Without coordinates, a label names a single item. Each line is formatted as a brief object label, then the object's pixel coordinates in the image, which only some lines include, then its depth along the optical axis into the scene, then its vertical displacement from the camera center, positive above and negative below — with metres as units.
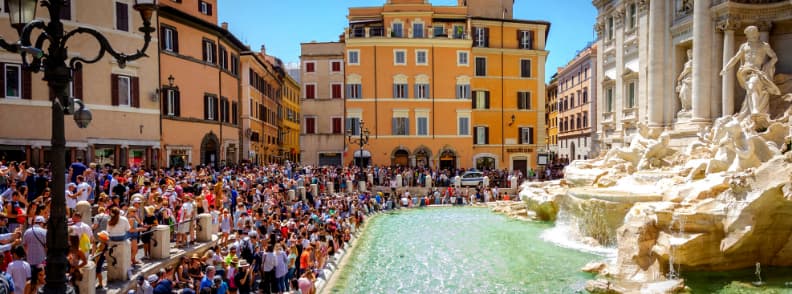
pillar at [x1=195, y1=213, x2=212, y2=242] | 13.39 -2.25
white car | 32.81 -2.37
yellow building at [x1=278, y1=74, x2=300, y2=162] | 53.13 +2.31
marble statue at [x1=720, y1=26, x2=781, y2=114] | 18.83 +2.55
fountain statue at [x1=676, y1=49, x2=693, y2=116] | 22.58 +2.30
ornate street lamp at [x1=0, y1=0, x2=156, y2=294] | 5.60 +0.59
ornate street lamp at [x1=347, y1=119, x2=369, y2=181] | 37.91 +0.22
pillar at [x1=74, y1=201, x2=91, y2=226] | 10.93 -1.43
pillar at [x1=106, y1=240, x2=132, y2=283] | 9.48 -2.17
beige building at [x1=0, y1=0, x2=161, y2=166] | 19.62 +1.65
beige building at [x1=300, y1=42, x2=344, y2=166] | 39.75 +2.52
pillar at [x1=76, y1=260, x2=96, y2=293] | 8.15 -2.16
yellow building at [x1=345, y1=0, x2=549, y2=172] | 39.03 +4.44
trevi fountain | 12.91 -1.68
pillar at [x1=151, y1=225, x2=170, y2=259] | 10.99 -2.13
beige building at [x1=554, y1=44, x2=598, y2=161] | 48.22 +3.58
